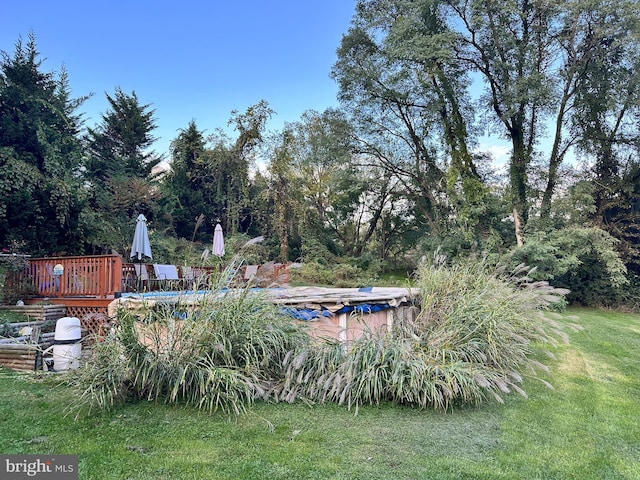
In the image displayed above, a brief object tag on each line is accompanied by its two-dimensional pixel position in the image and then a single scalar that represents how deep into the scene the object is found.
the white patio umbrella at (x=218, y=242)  9.81
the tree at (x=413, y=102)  13.50
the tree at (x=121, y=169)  12.12
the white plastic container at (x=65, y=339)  5.04
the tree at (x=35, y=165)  8.84
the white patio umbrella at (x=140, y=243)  9.19
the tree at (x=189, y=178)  18.86
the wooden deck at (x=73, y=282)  7.50
